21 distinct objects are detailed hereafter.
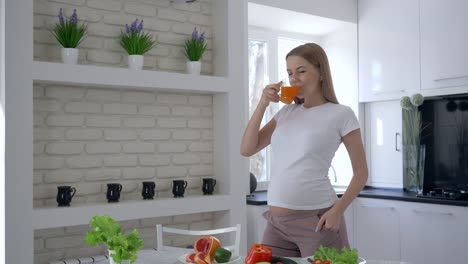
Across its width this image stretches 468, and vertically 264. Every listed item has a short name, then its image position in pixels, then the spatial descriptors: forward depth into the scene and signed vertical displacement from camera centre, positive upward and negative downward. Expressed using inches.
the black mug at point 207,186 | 121.0 -11.2
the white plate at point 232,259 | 63.1 -15.1
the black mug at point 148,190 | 111.5 -11.1
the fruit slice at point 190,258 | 61.7 -14.3
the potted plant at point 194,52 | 118.3 +19.6
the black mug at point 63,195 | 100.2 -10.9
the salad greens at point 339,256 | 50.4 -11.9
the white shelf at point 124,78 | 97.2 +12.3
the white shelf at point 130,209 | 96.3 -14.5
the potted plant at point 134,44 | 108.9 +19.7
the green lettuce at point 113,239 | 52.5 -10.3
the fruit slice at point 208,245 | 62.3 -13.0
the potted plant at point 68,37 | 100.1 +19.7
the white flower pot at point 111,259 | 53.8 -12.6
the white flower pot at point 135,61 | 108.9 +16.1
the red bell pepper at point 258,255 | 57.0 -13.0
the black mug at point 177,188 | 115.5 -11.2
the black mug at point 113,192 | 106.5 -11.0
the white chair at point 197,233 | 89.7 -16.7
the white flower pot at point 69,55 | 100.2 +16.1
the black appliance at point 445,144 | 148.5 -2.5
